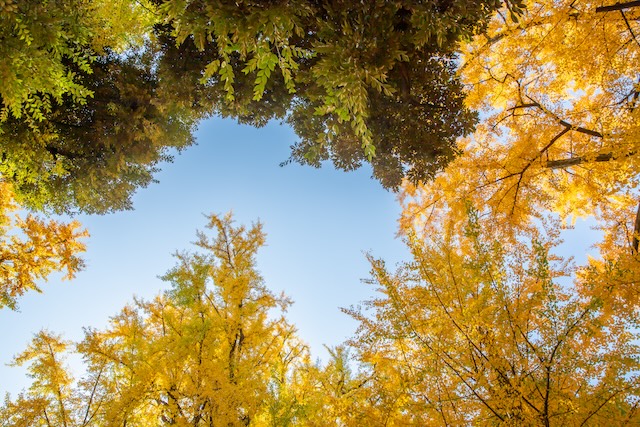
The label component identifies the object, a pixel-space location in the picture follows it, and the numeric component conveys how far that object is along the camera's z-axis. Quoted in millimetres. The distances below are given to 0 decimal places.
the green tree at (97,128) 5461
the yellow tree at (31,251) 7578
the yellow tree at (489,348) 3361
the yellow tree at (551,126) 6203
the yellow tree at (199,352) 5504
